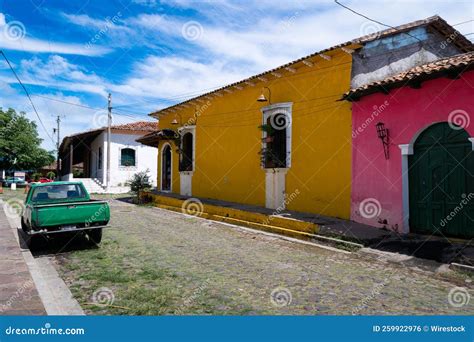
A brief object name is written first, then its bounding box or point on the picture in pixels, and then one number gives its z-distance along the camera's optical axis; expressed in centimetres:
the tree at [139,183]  1984
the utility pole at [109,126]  2502
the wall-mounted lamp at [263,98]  1240
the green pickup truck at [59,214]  700
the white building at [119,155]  2725
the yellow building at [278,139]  1066
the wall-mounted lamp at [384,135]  918
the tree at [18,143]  3794
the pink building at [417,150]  770
